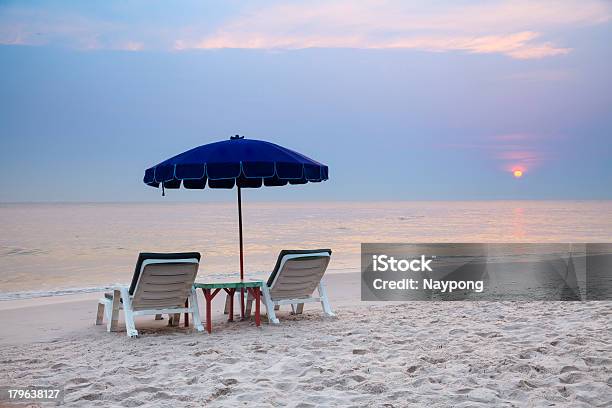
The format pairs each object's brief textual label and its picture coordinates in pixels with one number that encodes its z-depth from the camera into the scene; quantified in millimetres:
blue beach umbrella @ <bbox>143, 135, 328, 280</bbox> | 6844
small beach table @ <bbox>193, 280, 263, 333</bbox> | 6922
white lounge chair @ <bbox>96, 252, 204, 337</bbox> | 6578
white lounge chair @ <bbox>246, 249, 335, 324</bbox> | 7305
